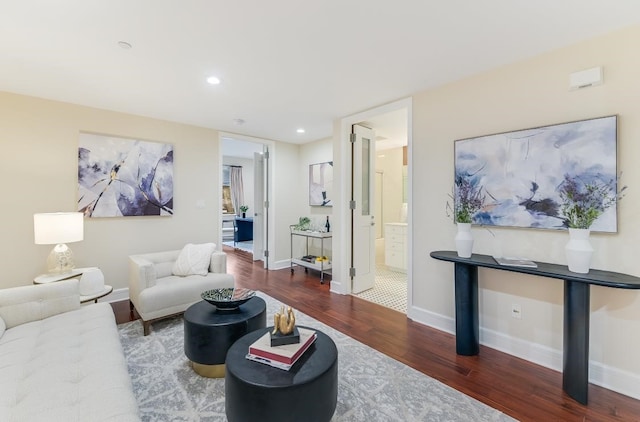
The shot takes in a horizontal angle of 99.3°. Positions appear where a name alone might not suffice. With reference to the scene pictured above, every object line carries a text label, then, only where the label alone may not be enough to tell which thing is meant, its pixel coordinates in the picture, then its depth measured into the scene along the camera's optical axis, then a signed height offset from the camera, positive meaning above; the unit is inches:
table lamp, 102.4 -9.1
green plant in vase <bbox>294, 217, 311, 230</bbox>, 205.3 -12.1
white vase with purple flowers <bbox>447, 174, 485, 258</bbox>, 94.3 +0.3
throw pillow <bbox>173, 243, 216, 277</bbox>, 127.4 -24.7
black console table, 69.8 -28.4
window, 381.4 +23.4
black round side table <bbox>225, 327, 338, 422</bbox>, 52.2 -36.1
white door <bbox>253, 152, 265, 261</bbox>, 228.2 +1.1
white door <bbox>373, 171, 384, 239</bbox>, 244.2 +6.7
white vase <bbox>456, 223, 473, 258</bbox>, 94.1 -11.9
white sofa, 45.2 -32.7
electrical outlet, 93.4 -36.2
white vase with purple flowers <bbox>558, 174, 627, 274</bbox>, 73.1 -0.1
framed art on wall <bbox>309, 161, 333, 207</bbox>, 199.6 +18.2
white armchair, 105.0 -31.9
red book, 58.6 -31.5
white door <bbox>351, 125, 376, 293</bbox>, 156.0 -1.2
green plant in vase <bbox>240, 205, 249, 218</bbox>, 361.7 -2.0
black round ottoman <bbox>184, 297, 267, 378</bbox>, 78.8 -37.5
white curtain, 378.0 +30.1
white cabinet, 195.9 -28.4
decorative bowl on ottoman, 85.5 -28.8
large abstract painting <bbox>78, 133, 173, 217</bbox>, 134.3 +17.4
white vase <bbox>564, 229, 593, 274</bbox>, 72.7 -12.1
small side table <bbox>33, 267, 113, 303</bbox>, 103.2 -26.7
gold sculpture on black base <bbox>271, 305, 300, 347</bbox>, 62.4 -28.9
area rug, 66.2 -50.4
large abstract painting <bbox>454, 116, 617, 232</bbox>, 77.0 +12.5
